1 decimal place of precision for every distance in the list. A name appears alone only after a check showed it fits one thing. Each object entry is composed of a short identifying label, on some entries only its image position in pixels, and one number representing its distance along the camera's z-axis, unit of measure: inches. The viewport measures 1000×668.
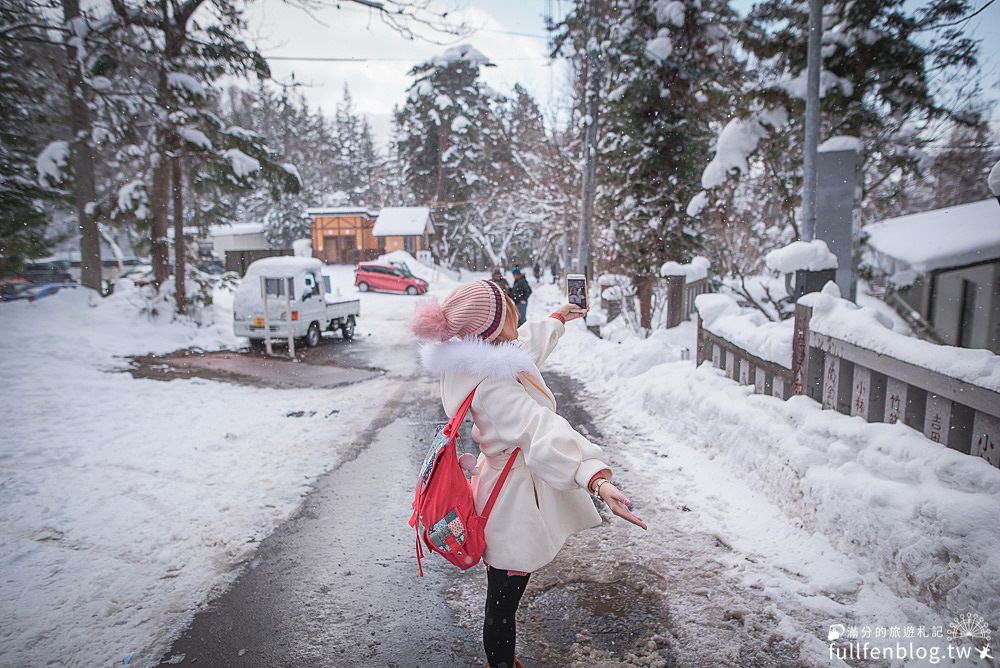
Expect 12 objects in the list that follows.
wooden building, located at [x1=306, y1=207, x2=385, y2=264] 1654.8
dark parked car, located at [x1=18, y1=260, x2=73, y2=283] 851.4
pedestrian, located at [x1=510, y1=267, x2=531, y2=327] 516.7
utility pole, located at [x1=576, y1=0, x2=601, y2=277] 548.1
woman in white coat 82.9
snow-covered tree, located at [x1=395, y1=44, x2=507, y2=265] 1567.4
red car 1144.2
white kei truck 490.0
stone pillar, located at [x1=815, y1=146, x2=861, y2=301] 283.6
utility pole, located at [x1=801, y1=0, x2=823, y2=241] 263.9
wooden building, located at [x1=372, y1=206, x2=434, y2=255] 1569.9
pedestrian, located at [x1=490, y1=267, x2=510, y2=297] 508.1
